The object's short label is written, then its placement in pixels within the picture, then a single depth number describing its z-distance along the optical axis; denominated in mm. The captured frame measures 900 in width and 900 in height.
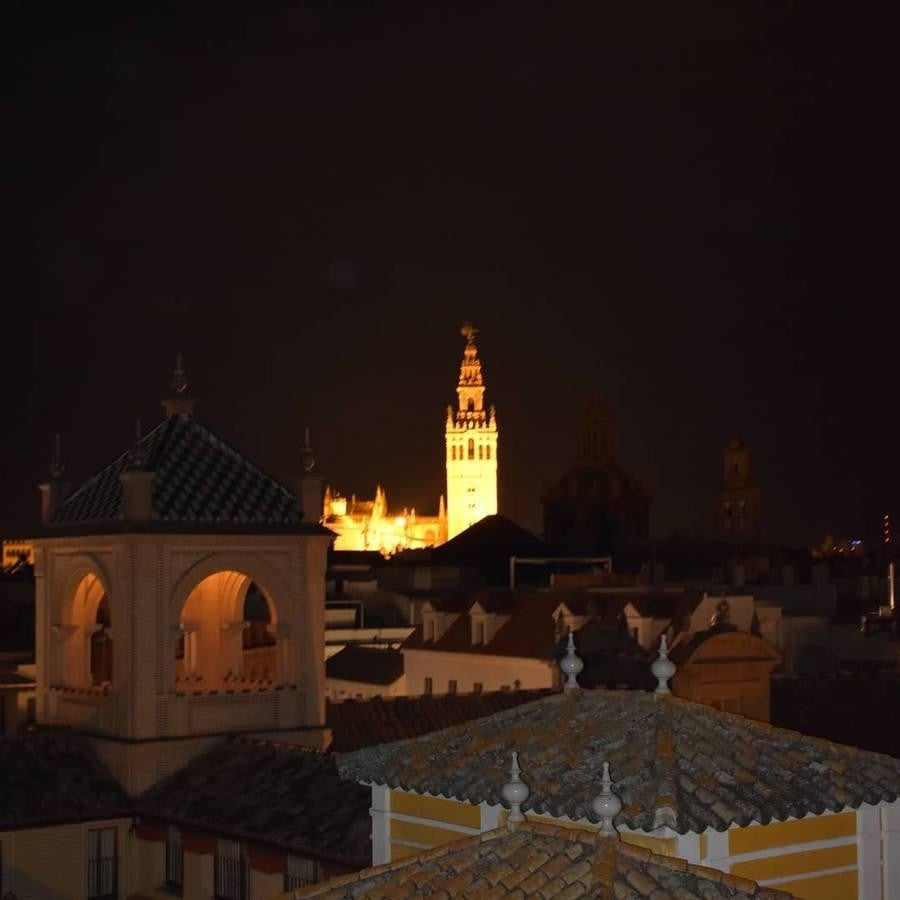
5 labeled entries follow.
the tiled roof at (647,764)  14828
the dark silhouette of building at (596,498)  111312
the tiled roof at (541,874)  12797
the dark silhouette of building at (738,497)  100375
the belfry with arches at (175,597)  26516
